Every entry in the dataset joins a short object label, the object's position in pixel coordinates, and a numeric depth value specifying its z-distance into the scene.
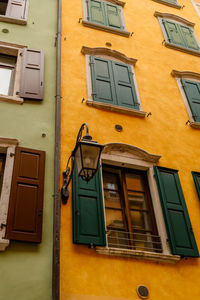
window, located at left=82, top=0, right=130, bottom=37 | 10.25
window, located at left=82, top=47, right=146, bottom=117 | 8.05
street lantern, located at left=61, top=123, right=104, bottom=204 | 4.94
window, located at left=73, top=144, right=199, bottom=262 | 5.81
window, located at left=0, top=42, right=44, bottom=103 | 7.24
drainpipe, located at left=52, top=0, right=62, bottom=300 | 4.95
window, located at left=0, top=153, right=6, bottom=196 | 6.02
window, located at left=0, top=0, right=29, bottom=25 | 8.84
